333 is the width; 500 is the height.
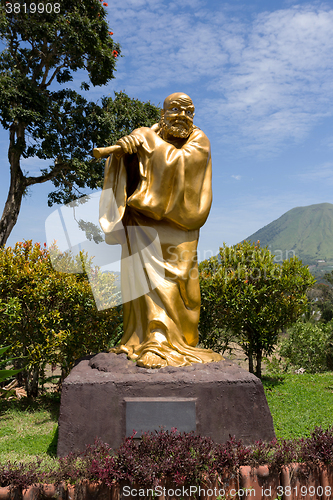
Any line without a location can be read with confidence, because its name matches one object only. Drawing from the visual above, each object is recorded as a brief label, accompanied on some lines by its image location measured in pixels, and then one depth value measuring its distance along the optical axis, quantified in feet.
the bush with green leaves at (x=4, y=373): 10.57
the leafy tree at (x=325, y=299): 64.39
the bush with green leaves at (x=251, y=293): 25.55
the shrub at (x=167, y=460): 8.91
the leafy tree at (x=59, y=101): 30.48
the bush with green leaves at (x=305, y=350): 34.22
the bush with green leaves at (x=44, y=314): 19.97
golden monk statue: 13.70
